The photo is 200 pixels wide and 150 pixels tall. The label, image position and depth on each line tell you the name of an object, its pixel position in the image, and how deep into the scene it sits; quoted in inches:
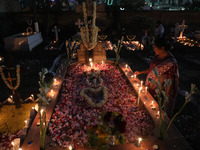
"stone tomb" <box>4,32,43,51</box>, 472.1
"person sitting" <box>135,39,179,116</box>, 146.1
